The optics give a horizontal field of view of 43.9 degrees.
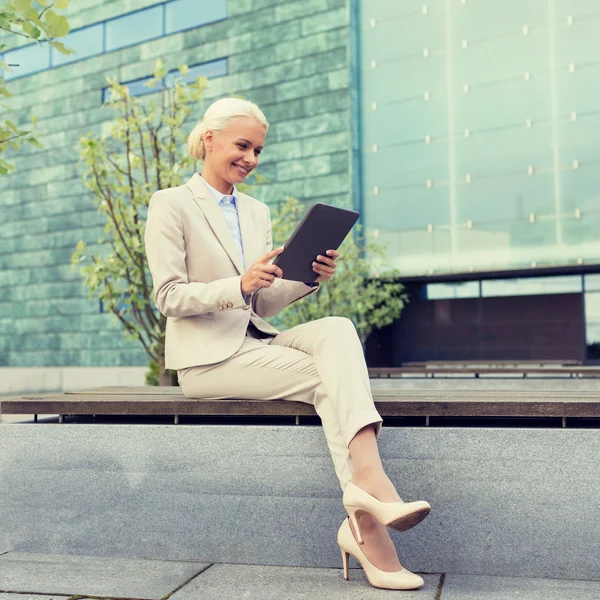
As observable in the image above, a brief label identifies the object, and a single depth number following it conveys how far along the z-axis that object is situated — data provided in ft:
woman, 10.07
